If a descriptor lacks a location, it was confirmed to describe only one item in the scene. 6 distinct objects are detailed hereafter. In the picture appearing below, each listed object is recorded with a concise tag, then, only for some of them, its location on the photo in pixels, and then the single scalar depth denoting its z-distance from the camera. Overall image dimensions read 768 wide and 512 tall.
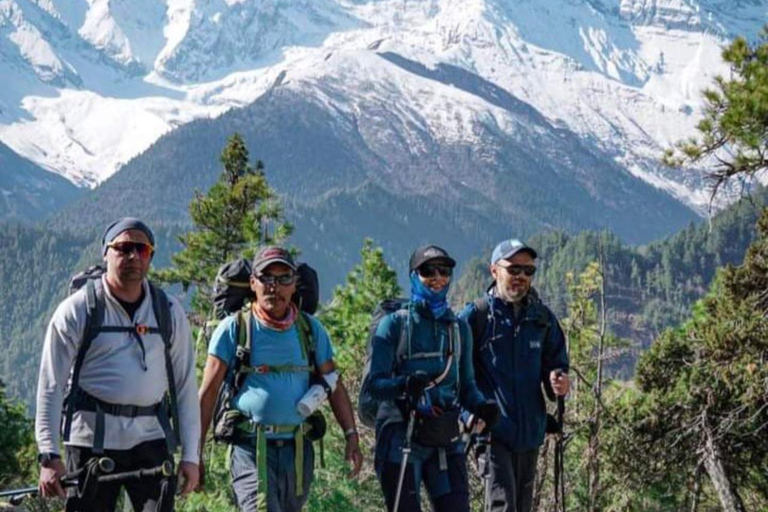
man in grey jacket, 10.80
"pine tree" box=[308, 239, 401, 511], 26.20
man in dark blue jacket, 13.57
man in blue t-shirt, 12.23
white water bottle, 12.29
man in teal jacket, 12.74
